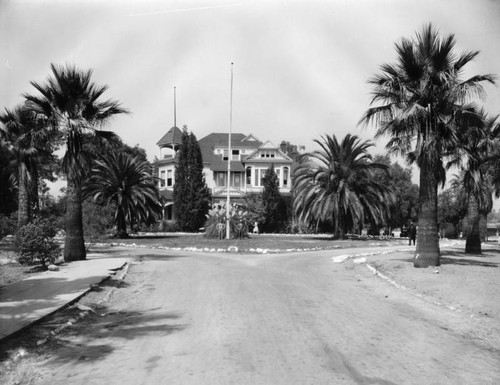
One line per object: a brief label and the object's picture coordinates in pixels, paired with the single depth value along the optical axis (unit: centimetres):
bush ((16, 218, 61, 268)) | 1650
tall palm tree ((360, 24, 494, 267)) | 1755
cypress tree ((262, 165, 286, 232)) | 5369
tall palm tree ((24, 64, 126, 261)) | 1859
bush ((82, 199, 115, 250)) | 2475
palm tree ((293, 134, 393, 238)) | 3991
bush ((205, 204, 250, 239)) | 3606
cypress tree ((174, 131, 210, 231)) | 5247
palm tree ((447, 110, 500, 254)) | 2573
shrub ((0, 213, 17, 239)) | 2203
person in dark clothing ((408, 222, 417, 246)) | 3606
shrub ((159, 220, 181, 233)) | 5341
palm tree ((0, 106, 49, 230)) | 2612
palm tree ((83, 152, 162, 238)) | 4100
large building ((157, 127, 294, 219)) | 6069
